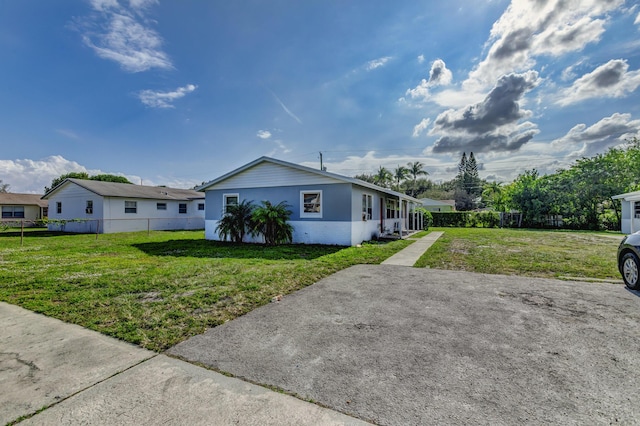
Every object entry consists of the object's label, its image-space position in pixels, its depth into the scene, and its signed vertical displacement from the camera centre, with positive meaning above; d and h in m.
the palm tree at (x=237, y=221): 12.84 -0.15
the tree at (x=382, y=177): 50.16 +7.10
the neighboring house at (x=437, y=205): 42.47 +1.56
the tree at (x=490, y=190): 45.92 +4.10
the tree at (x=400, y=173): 53.19 +8.19
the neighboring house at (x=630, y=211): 16.53 +0.09
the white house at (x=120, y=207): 19.89 +0.97
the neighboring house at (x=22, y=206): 28.59 +1.51
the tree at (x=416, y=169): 53.28 +8.92
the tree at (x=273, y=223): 11.74 -0.24
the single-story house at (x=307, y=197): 11.50 +0.91
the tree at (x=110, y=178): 42.96 +6.57
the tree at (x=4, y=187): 49.31 +6.06
